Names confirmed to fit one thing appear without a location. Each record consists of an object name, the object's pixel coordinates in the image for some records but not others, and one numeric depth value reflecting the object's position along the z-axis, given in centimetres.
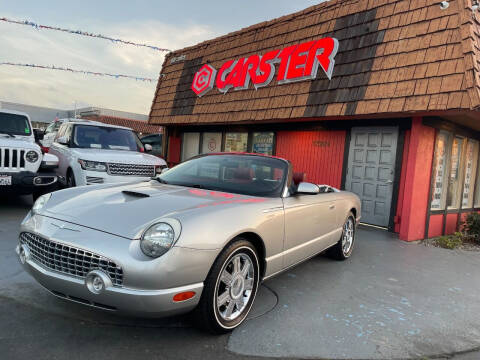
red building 613
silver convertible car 218
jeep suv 594
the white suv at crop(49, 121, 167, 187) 679
